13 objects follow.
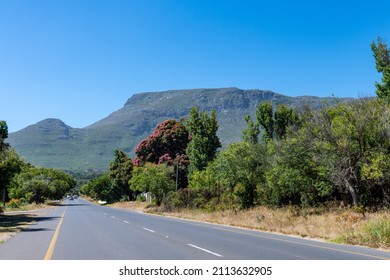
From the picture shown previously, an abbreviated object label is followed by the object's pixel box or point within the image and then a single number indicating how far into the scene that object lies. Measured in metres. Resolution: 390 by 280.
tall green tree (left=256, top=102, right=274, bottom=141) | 43.91
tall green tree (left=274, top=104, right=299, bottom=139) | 43.28
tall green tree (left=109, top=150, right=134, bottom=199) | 88.50
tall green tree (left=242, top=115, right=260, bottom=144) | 45.19
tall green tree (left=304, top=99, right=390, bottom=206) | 23.75
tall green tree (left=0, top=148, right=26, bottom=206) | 33.00
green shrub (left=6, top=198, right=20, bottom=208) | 58.43
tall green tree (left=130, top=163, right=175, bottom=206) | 53.78
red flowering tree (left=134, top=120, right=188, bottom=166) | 68.06
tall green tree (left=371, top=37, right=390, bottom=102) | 32.28
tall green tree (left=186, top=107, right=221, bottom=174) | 52.59
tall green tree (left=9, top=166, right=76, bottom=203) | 79.91
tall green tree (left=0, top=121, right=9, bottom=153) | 39.73
